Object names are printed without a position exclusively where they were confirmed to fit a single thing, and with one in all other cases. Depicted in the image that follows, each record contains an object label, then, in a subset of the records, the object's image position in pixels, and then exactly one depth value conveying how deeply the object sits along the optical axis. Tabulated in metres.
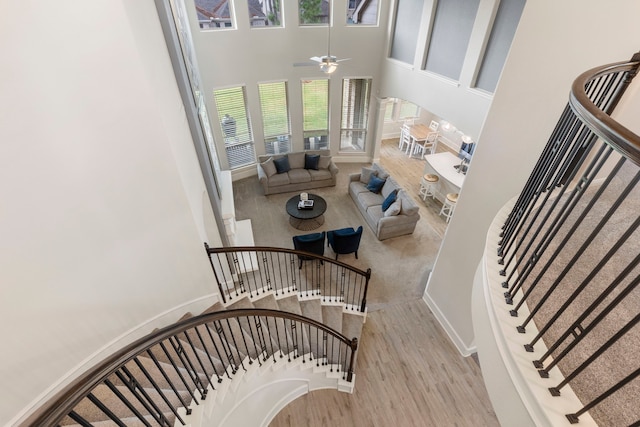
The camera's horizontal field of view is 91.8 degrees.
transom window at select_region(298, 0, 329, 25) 7.41
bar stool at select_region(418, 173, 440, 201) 8.03
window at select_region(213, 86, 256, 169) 7.84
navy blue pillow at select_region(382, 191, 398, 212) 7.07
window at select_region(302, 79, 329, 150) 8.60
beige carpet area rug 5.86
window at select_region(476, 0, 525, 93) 4.85
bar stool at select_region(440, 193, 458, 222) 7.26
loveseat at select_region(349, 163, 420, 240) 6.71
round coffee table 7.01
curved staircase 1.61
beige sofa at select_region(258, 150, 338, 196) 8.30
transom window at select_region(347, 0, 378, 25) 7.69
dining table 10.42
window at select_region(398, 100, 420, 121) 11.40
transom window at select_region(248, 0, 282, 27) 7.10
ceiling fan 5.55
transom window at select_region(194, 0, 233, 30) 6.68
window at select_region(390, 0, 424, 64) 6.94
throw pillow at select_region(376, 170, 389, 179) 7.82
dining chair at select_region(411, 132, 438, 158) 10.51
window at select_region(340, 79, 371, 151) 8.84
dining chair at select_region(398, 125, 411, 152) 10.68
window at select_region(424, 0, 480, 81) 5.72
